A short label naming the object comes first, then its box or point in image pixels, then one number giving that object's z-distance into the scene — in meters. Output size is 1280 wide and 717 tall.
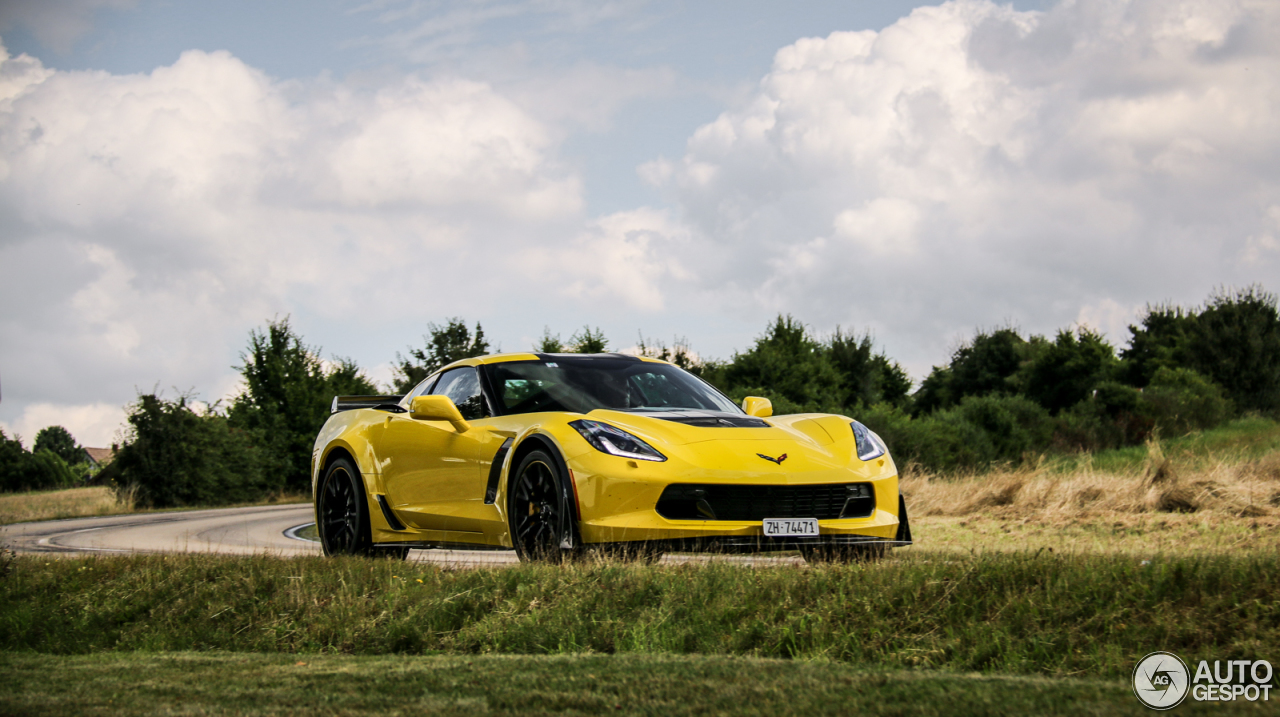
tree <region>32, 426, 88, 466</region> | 140.12
